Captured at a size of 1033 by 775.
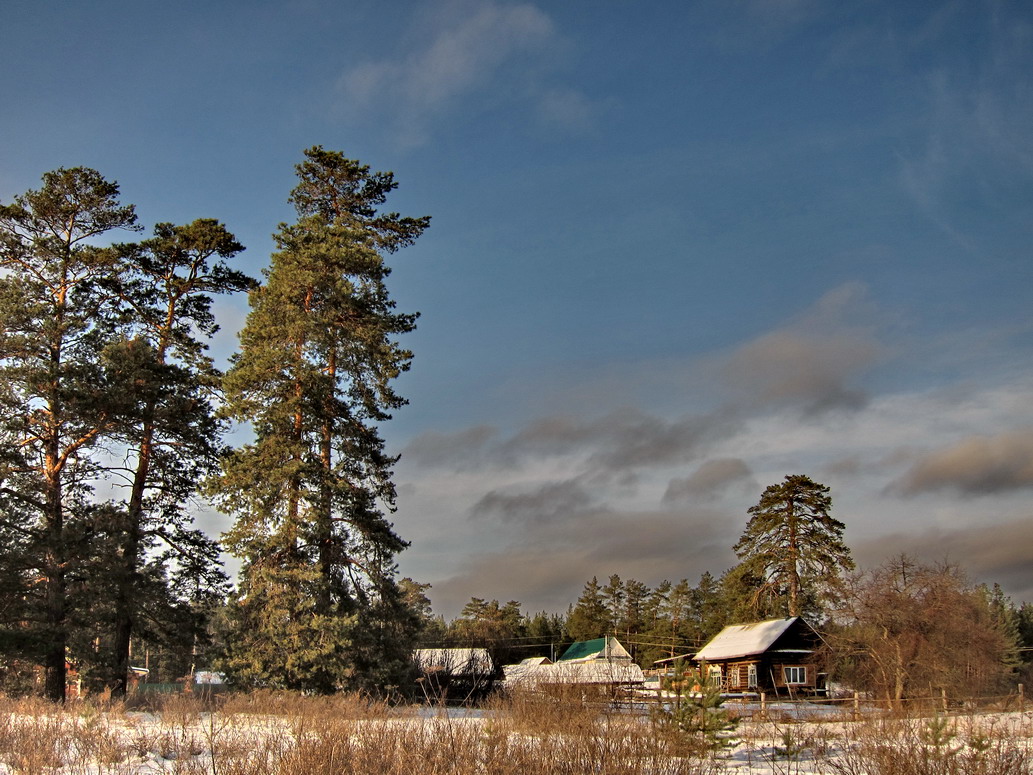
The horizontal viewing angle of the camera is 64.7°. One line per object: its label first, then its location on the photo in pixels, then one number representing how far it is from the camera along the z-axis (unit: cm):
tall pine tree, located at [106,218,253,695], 2578
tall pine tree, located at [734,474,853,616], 5181
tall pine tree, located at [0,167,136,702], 2428
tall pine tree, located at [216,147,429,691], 2448
